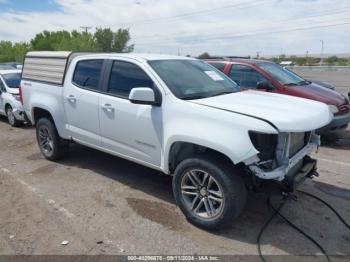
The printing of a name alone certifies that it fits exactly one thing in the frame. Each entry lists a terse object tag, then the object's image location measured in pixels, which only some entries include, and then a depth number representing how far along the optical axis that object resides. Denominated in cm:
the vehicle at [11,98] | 962
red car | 701
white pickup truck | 350
